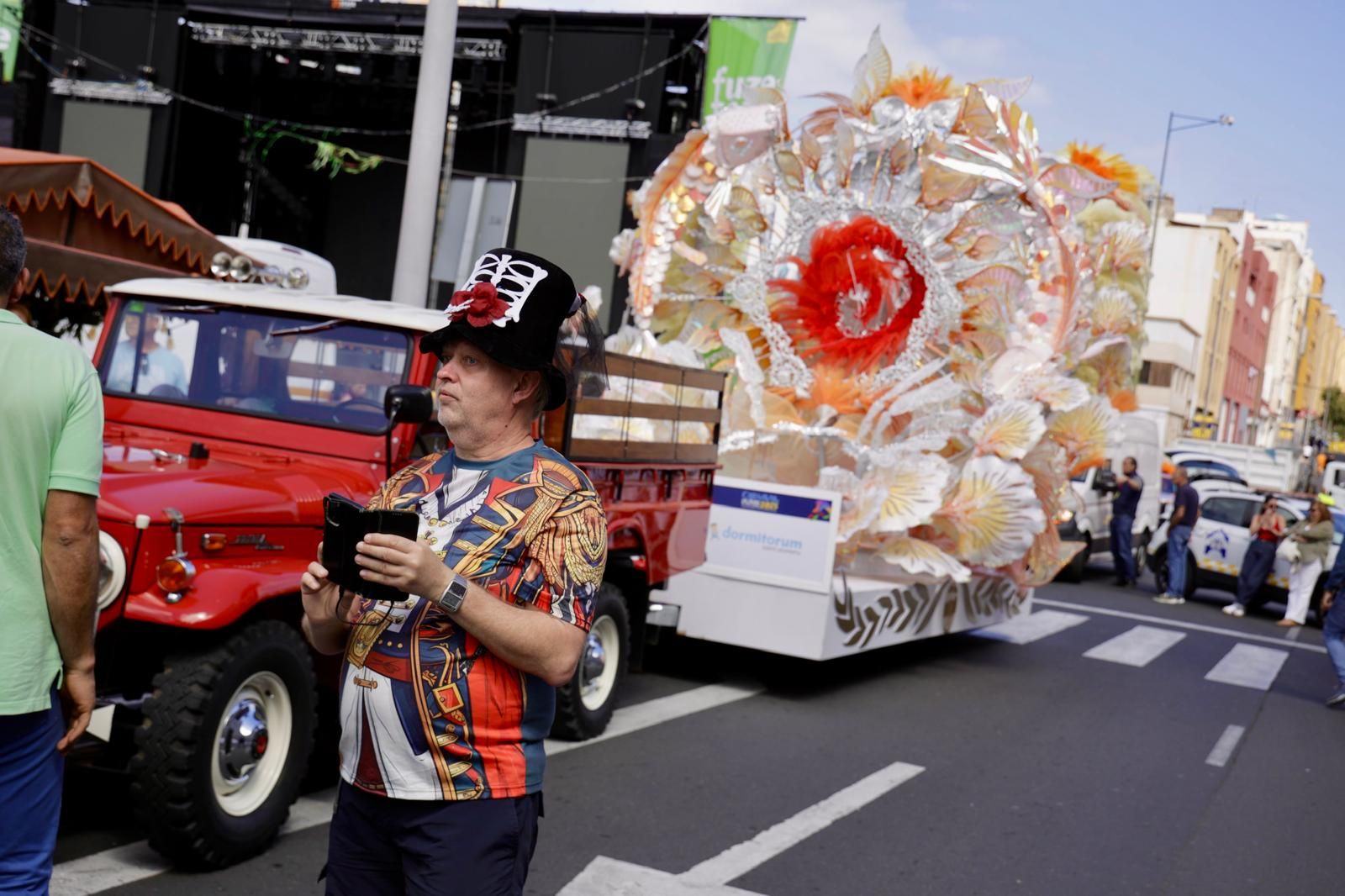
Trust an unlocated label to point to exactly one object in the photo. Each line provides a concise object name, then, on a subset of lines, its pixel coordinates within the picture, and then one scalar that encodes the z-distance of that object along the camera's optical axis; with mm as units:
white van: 20031
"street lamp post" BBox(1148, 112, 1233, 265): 42969
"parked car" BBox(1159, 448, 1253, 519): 27562
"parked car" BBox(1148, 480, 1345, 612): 19297
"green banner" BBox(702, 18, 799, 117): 22156
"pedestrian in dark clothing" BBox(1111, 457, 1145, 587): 20219
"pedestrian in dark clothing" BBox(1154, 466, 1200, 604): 19078
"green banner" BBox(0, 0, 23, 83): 22609
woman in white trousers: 17328
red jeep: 4832
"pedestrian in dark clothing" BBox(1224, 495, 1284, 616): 18078
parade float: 10672
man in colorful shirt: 2527
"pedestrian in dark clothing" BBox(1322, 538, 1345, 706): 11609
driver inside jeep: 6477
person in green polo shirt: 2777
